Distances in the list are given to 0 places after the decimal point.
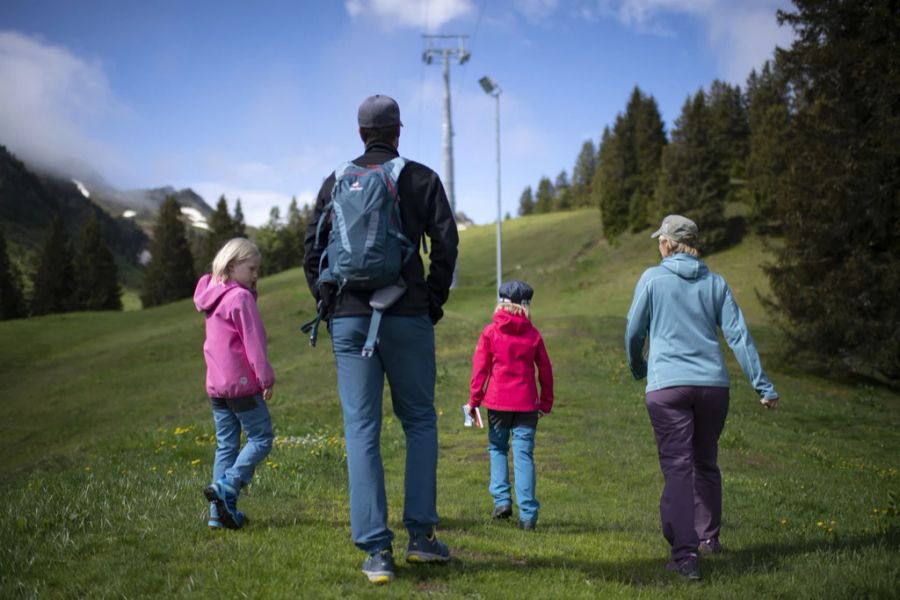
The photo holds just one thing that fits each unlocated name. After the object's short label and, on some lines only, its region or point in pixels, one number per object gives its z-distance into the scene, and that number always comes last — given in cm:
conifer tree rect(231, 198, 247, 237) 10199
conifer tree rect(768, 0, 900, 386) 2238
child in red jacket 739
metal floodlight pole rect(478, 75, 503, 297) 4497
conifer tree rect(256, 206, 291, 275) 11550
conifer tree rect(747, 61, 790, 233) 5635
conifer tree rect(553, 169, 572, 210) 14575
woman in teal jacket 528
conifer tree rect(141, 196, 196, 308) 9262
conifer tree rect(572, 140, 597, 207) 14602
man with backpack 440
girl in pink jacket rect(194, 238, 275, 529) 584
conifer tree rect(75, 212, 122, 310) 8719
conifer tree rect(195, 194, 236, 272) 9431
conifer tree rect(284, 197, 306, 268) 11406
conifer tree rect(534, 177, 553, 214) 15666
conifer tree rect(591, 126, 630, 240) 7219
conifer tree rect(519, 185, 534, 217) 17812
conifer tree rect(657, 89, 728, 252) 5912
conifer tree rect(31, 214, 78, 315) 8256
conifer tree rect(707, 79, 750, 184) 7100
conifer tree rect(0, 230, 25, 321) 7594
